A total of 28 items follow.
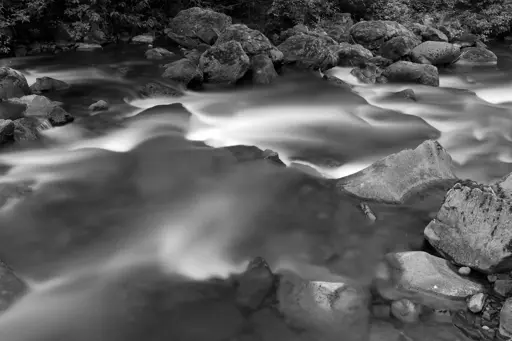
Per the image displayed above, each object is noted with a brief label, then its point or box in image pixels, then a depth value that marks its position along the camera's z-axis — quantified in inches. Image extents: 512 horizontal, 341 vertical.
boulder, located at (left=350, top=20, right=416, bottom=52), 613.0
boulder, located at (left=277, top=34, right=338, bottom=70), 486.9
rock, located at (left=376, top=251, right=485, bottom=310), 163.5
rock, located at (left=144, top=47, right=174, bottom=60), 515.8
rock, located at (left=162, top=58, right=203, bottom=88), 421.1
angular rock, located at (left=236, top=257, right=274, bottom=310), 168.2
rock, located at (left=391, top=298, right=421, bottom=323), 157.5
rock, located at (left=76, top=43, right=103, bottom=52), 544.4
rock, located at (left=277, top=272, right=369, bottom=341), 155.7
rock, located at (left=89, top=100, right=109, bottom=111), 362.6
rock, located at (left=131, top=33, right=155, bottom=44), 584.4
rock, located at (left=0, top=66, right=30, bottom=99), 355.9
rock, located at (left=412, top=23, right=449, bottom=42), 645.5
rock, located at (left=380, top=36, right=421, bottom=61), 543.5
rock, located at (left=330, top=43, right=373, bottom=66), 518.3
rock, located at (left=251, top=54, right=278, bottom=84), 443.2
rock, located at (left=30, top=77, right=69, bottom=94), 385.5
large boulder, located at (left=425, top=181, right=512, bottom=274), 169.3
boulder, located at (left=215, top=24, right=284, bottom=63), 468.8
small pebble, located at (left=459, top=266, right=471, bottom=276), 173.2
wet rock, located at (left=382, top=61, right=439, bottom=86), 465.4
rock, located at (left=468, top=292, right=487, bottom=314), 156.5
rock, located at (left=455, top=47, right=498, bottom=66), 582.9
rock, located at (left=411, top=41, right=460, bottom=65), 540.1
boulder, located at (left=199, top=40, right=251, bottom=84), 425.7
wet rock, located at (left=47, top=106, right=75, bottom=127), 322.3
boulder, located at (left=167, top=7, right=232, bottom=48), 572.7
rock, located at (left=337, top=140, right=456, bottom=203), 229.5
